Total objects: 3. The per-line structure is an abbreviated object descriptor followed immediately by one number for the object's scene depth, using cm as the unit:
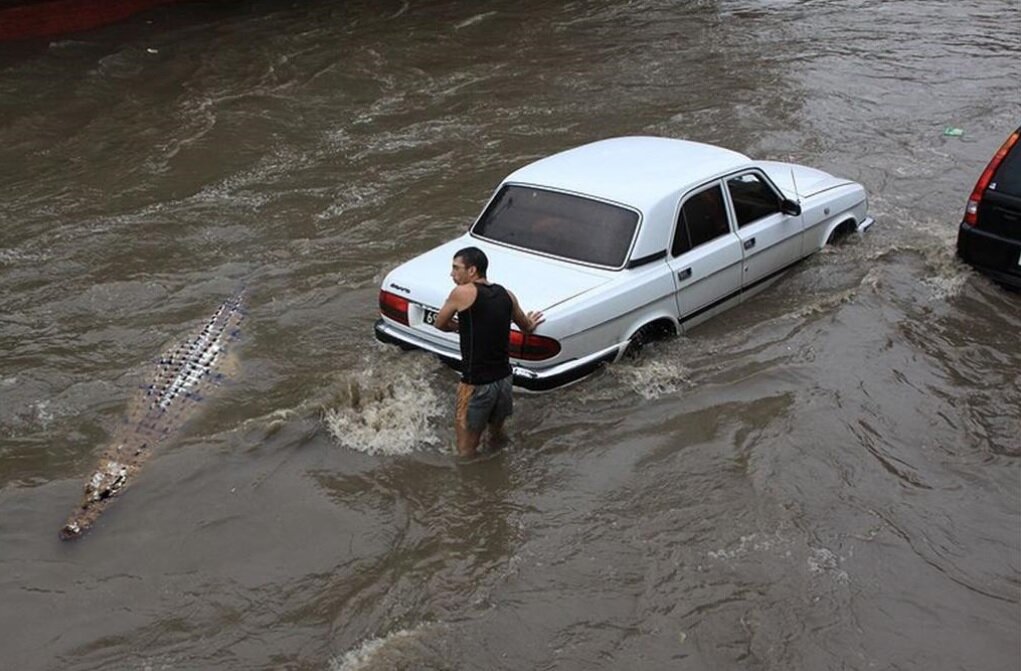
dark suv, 836
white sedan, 699
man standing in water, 610
